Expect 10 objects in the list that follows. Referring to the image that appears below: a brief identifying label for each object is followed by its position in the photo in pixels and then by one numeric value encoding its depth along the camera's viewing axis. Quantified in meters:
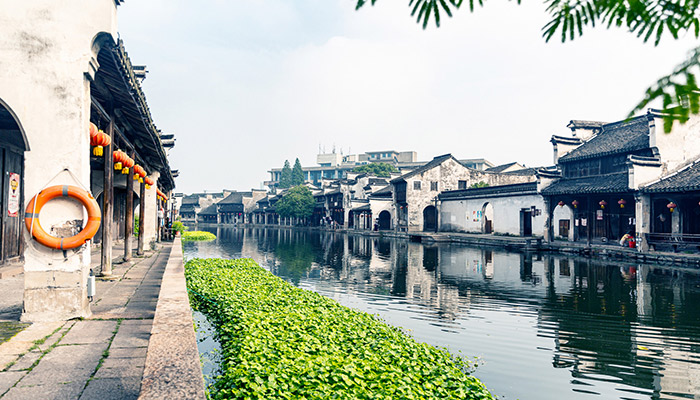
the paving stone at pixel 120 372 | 3.98
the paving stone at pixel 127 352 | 4.51
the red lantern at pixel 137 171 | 12.68
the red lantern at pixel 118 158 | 9.82
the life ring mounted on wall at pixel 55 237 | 5.50
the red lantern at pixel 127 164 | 10.32
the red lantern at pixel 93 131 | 7.21
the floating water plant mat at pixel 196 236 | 34.94
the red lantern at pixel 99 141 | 7.43
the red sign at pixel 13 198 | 9.61
